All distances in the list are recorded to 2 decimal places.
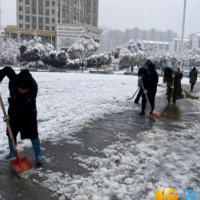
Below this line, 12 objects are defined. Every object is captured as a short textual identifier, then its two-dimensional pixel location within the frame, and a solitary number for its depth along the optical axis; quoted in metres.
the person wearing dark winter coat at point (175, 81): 7.86
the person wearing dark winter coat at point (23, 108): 3.06
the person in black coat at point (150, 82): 6.30
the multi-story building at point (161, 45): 109.19
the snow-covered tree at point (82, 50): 34.28
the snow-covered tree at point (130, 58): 33.59
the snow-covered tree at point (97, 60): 31.60
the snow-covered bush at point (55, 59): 31.41
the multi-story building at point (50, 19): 61.41
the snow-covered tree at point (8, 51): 36.81
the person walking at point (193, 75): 13.08
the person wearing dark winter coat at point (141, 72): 6.66
